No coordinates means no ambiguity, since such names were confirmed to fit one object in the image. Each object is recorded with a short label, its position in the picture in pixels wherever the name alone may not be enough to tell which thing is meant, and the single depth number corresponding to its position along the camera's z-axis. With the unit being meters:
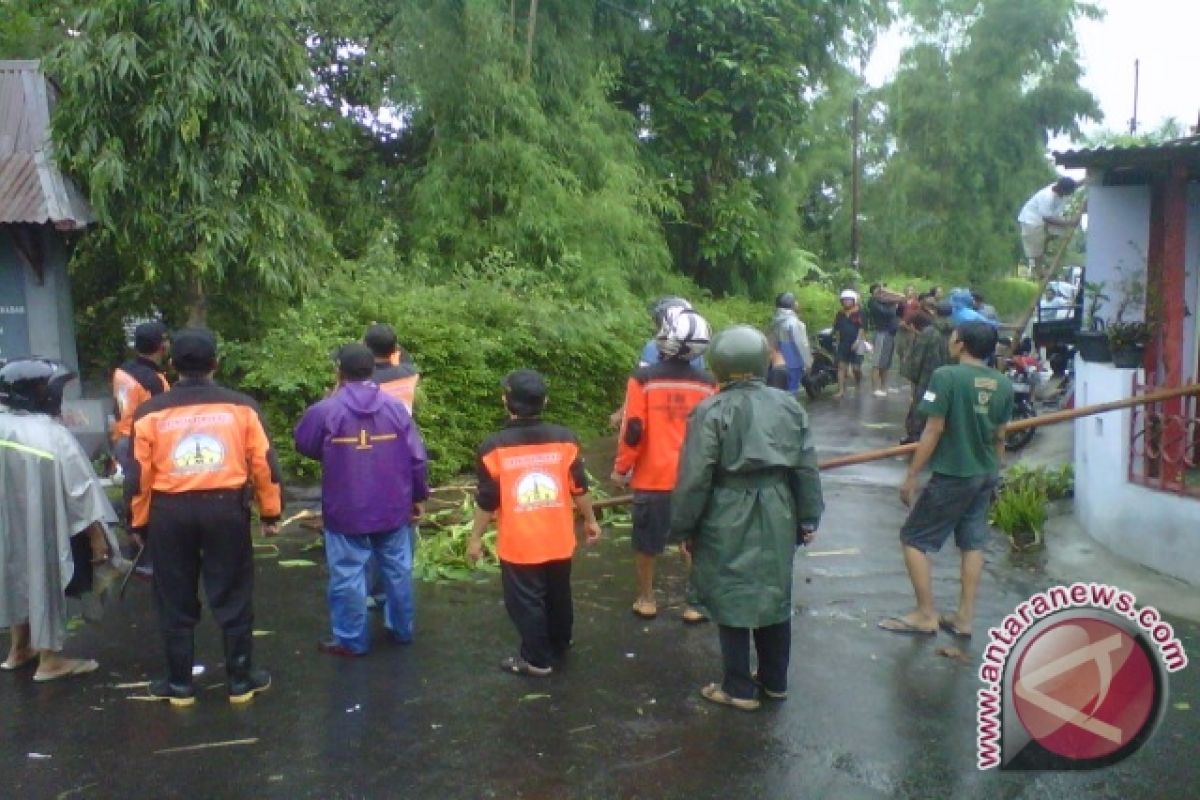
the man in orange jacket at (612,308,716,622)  6.52
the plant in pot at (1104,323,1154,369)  8.09
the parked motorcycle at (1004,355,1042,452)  12.40
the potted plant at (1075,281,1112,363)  8.55
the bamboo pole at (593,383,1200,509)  7.10
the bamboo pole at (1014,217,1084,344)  10.62
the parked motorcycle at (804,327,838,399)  17.62
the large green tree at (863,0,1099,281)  34.03
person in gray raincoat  5.59
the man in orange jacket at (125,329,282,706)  5.28
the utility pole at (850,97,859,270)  35.12
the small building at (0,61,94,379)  10.61
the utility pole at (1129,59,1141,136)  44.28
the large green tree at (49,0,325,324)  10.50
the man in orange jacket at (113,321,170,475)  7.13
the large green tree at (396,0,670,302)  14.53
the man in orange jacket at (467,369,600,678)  5.70
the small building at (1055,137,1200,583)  7.58
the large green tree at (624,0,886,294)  19.05
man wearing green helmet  5.12
